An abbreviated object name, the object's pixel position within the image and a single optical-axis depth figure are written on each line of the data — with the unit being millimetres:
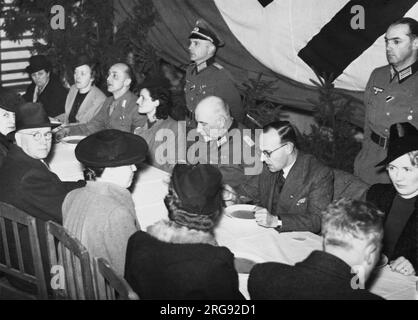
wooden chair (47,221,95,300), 2170
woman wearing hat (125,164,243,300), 1950
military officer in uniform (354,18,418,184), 3559
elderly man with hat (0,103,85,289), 2838
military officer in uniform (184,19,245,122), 4758
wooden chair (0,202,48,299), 2426
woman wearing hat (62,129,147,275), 2404
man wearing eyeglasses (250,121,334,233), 3107
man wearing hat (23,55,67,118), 5645
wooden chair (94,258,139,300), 1863
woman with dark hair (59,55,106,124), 5094
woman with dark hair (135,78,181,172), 4156
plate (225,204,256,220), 3018
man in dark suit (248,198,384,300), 1843
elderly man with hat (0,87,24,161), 3984
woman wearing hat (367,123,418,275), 2656
